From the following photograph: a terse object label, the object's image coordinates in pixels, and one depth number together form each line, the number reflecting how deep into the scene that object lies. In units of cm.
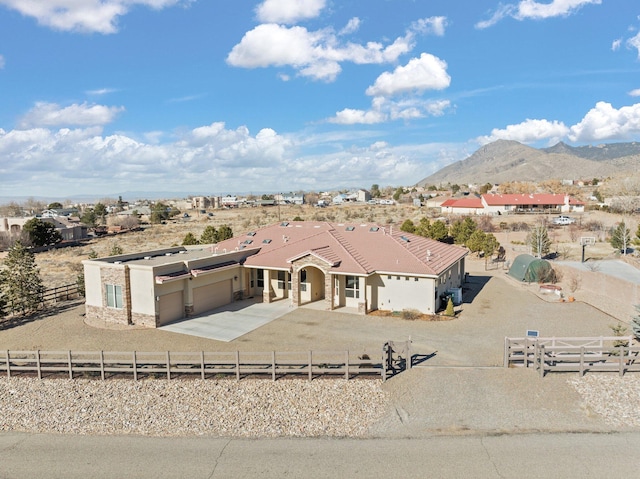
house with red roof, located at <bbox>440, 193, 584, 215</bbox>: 8969
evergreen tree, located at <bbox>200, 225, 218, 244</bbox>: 4369
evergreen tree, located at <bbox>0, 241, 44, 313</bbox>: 2606
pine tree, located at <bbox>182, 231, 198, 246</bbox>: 4419
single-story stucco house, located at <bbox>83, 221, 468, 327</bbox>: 2372
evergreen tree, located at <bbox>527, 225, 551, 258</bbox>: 4102
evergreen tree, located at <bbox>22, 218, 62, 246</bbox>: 6544
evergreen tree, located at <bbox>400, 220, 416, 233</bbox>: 5045
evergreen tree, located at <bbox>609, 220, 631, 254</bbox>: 4406
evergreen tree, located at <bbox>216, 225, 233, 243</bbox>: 4392
